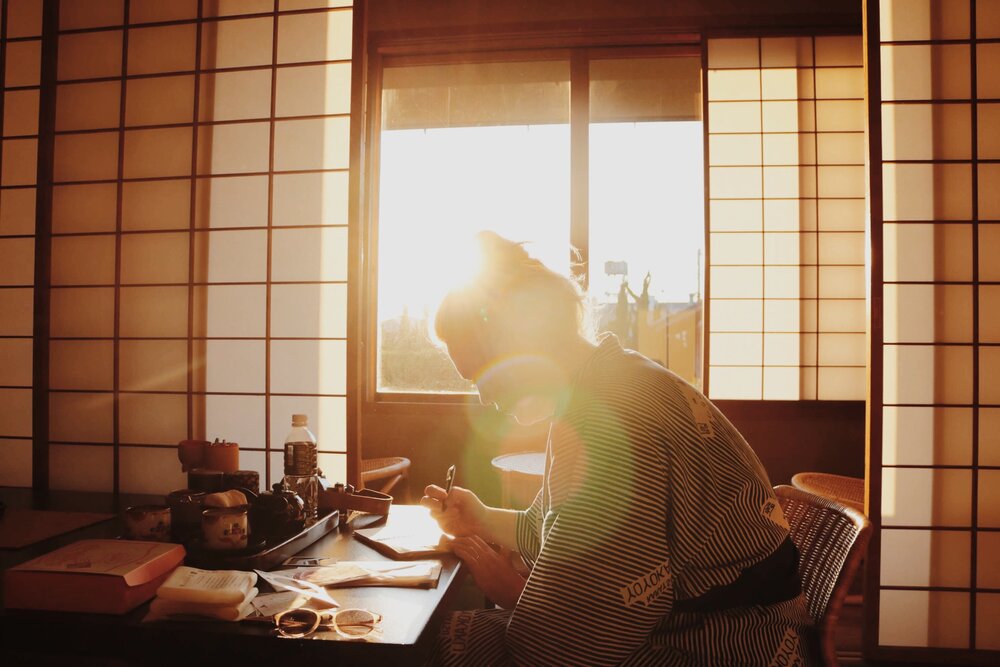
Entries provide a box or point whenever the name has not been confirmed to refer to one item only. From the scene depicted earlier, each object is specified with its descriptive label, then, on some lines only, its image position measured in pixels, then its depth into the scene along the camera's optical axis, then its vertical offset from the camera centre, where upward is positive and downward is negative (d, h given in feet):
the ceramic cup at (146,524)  4.17 -1.36
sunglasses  3.01 -1.54
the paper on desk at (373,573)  3.70 -1.57
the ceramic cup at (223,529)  3.94 -1.31
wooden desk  2.90 -1.59
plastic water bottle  5.26 -1.20
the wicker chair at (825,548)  3.79 -1.51
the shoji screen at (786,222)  12.46 +2.79
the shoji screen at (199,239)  8.18 +1.55
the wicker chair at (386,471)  10.28 -2.40
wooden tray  3.84 -1.49
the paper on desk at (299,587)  3.39 -1.56
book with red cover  3.20 -1.40
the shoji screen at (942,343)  7.27 +0.06
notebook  4.32 -1.62
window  14.15 +4.57
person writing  2.99 -0.94
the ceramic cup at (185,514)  4.43 -1.36
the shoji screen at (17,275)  8.51 +1.04
